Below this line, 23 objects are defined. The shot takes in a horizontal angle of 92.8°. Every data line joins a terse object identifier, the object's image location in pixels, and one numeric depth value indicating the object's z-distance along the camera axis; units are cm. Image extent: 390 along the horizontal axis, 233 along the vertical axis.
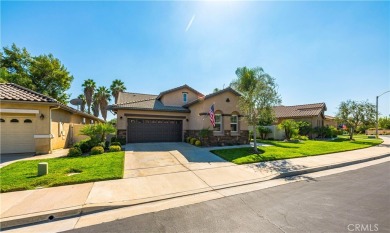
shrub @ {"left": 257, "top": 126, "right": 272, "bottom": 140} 2397
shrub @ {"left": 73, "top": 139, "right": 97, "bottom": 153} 1265
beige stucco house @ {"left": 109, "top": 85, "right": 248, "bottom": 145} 1650
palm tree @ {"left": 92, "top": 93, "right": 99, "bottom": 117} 3841
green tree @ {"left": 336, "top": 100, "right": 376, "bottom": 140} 2320
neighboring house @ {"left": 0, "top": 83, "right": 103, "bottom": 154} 1152
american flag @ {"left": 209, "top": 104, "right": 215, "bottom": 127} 1391
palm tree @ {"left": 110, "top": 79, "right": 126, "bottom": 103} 3769
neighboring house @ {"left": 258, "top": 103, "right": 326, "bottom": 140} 2409
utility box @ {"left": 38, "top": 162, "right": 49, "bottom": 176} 757
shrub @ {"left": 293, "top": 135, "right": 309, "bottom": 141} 2271
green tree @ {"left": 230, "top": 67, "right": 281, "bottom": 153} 1343
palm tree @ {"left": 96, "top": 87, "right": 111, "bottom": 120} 3809
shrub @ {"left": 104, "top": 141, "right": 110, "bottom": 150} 1410
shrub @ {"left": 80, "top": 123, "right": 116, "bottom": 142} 1324
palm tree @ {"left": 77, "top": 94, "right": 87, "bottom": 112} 3926
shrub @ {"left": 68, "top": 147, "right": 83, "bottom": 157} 1142
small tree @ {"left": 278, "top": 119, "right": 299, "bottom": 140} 2239
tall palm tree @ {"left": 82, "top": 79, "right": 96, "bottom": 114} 3775
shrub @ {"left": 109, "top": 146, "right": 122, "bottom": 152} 1319
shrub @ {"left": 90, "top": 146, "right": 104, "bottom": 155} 1221
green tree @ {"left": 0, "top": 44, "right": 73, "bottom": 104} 2659
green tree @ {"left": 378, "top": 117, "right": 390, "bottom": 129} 4792
